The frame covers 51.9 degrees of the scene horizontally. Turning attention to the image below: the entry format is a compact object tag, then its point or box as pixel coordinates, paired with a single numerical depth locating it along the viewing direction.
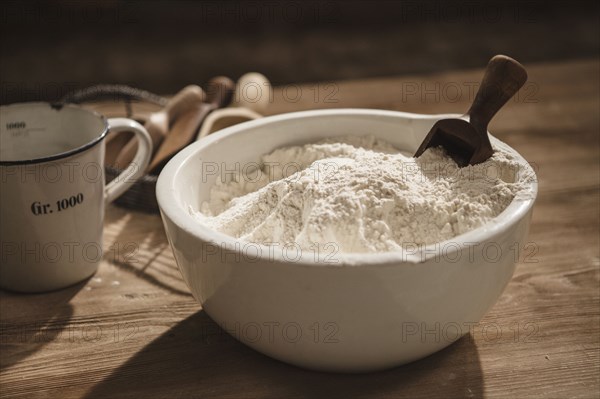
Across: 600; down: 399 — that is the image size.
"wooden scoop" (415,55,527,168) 0.58
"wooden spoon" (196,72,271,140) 0.87
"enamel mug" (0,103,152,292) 0.62
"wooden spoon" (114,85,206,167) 0.84
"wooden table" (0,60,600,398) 0.51
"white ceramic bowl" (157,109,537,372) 0.43
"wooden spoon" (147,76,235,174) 0.83
